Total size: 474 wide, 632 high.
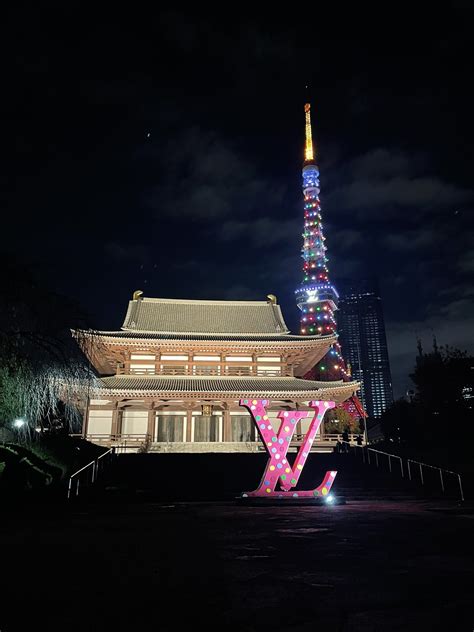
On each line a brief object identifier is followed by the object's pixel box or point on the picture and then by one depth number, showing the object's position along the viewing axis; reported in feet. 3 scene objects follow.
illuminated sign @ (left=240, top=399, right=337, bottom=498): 36.70
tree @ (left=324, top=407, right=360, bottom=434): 175.52
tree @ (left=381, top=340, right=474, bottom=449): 103.65
